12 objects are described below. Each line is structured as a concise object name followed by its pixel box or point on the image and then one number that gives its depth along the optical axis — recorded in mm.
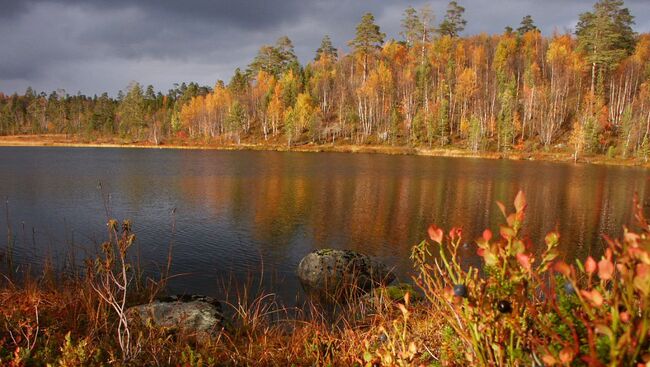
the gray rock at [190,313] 7531
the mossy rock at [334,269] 11914
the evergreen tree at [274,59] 121062
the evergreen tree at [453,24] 111562
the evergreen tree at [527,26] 115312
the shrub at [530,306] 1671
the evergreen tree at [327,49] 123550
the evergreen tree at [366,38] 103062
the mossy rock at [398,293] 9381
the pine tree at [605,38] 82312
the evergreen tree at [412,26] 109812
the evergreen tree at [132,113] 120625
